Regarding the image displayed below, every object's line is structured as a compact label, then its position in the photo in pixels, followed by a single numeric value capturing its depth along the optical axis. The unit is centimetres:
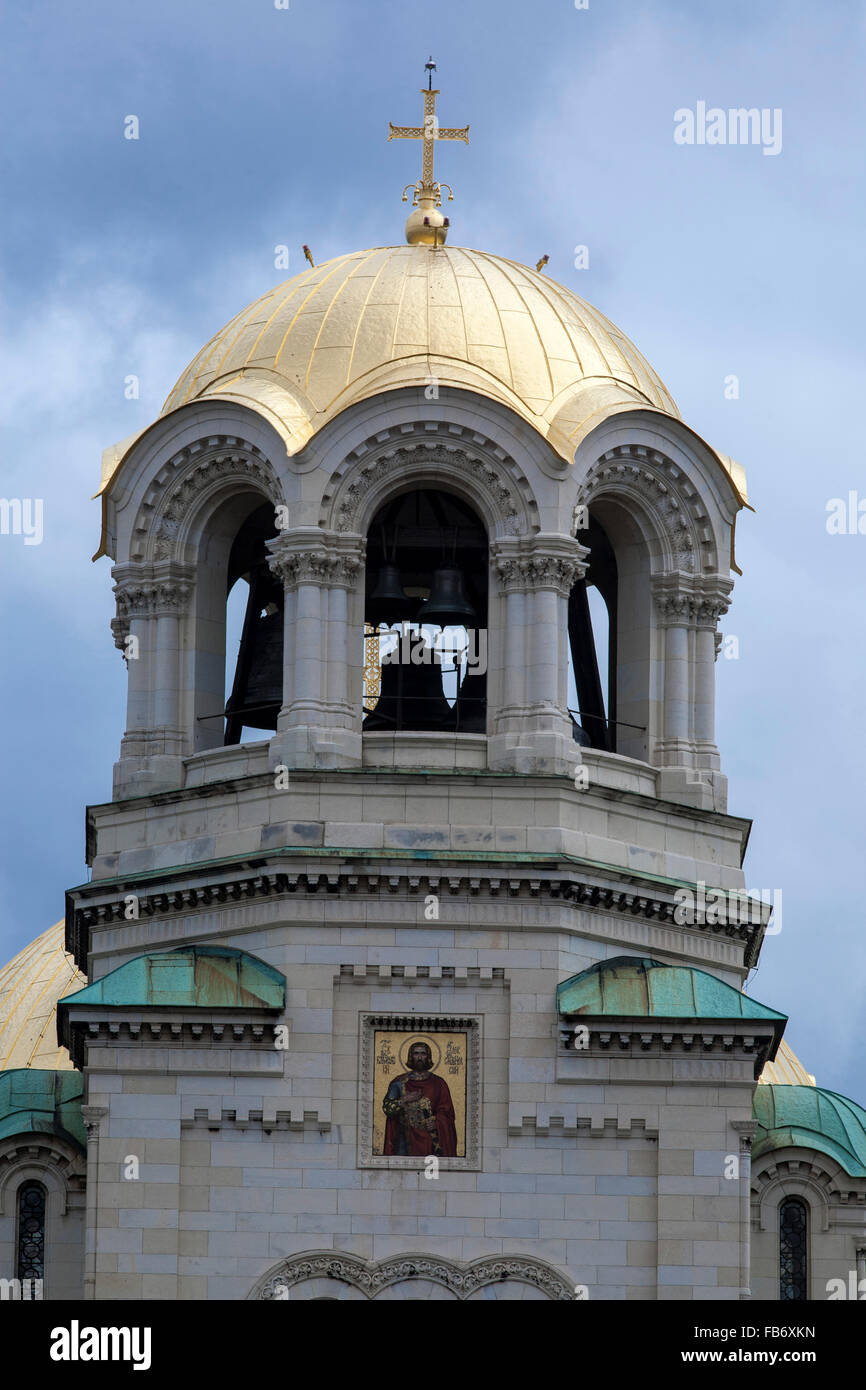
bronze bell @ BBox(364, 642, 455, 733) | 5694
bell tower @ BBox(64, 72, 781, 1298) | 5134
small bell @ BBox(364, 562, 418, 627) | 5591
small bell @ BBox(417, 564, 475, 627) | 5547
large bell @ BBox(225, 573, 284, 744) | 5669
